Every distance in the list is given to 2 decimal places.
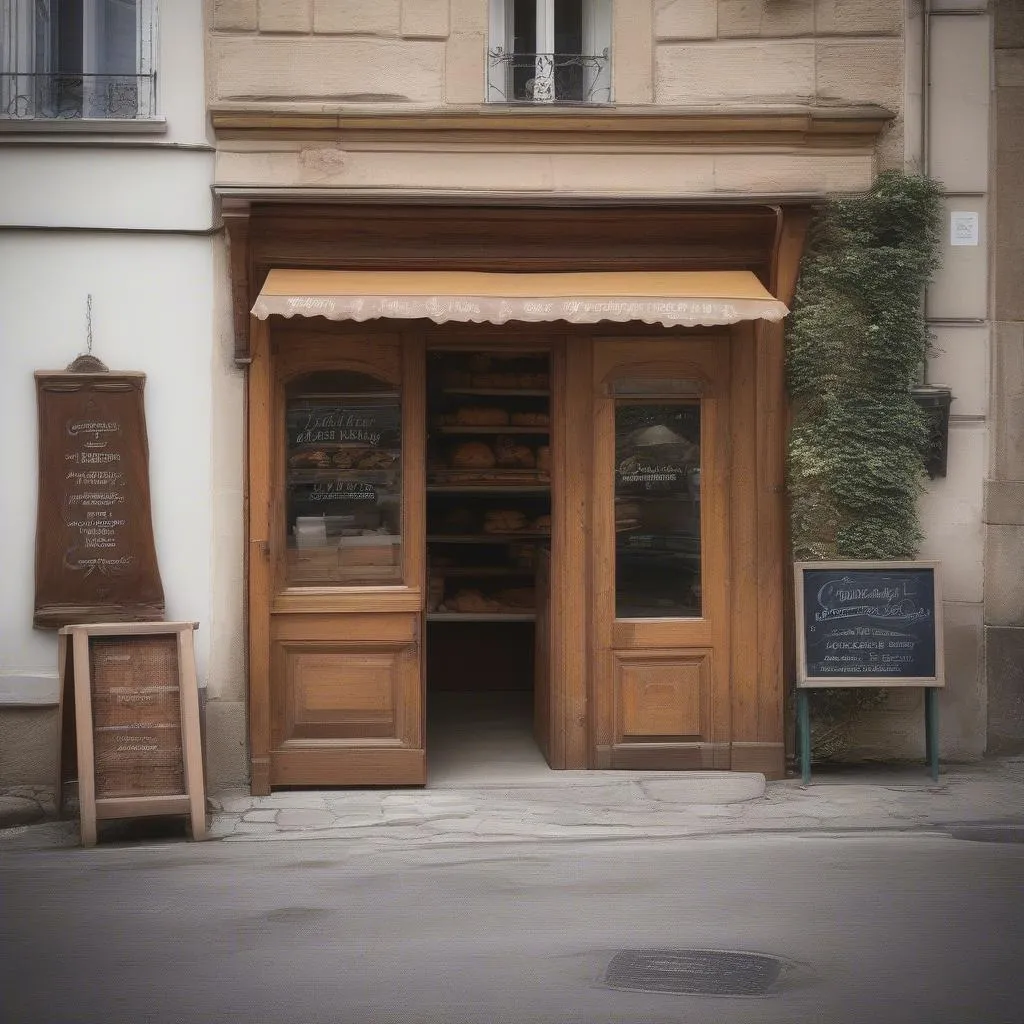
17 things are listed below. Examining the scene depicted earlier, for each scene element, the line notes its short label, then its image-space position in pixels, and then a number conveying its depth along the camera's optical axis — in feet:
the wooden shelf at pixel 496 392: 36.70
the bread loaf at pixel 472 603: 37.58
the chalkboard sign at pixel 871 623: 27.58
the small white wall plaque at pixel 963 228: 29.22
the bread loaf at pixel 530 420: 36.91
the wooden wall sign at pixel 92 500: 27.35
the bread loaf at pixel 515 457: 36.91
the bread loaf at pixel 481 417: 36.65
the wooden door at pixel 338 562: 27.96
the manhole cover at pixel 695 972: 16.66
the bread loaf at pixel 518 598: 37.76
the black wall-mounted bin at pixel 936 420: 28.60
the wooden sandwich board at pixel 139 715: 24.50
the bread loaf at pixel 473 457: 36.60
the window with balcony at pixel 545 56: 28.73
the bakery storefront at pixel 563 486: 27.81
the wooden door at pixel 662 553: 28.86
